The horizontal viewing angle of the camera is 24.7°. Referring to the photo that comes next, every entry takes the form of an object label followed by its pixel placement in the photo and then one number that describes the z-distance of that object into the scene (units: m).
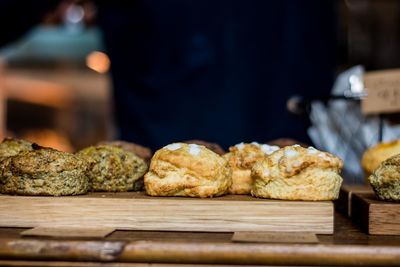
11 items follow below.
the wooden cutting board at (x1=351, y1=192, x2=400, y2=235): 0.77
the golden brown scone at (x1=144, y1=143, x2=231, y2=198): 0.80
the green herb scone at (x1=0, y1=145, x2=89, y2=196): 0.80
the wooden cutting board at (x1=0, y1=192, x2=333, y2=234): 0.76
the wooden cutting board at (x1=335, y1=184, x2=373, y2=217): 0.89
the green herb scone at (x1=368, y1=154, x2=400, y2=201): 0.80
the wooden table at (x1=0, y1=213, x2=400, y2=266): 0.69
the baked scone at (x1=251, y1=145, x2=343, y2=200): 0.78
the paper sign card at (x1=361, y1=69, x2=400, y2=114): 1.01
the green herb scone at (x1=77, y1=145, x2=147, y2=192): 0.85
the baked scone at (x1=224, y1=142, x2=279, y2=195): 0.83
